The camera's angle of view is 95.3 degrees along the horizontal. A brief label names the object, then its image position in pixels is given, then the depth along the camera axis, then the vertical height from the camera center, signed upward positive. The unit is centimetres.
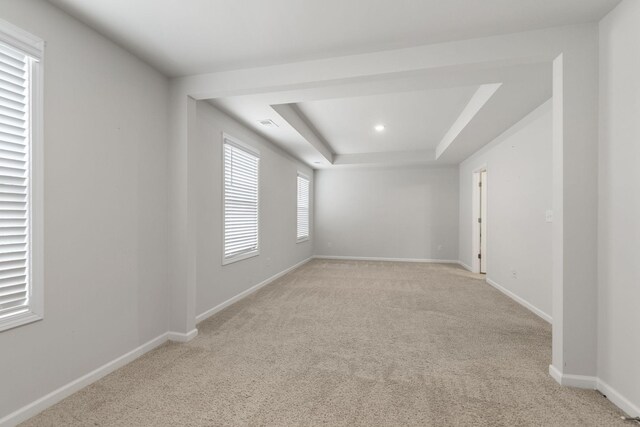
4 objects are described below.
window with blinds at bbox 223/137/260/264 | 399 +20
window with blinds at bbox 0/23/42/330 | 165 +17
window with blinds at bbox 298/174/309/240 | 725 +19
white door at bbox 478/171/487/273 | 607 -15
